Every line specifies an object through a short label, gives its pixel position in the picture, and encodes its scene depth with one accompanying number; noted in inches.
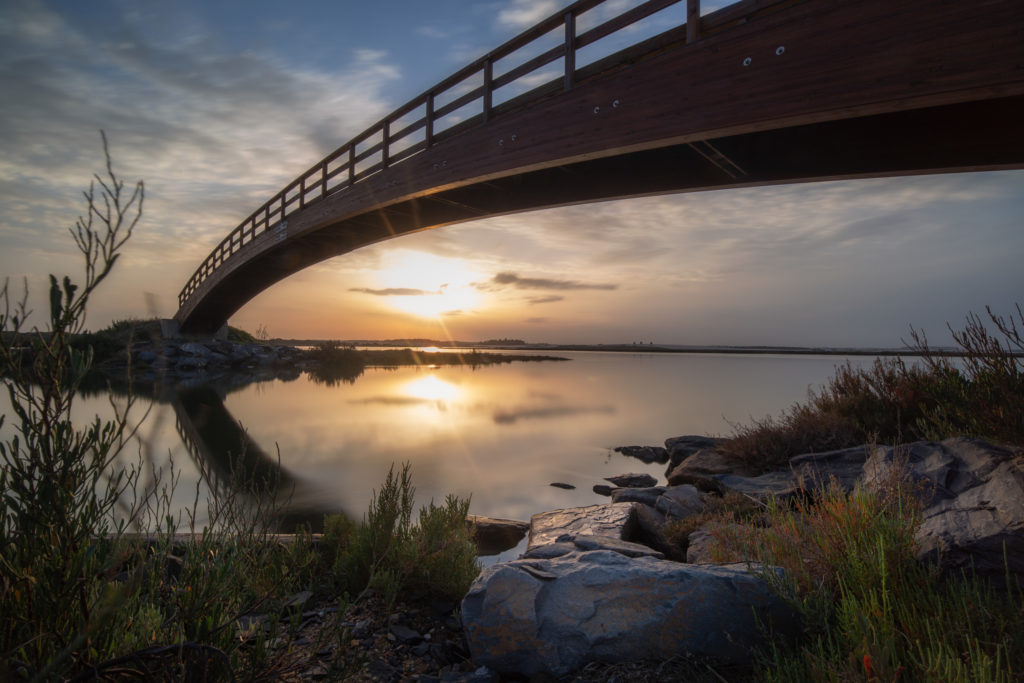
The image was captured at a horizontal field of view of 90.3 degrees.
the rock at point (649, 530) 194.5
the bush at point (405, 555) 150.0
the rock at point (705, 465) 290.5
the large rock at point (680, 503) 222.1
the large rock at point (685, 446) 388.5
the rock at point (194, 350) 1114.7
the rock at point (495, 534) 215.6
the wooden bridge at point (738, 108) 182.1
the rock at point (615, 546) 143.9
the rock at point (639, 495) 249.3
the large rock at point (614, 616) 106.2
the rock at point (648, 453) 418.0
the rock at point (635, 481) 328.8
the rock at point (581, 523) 189.9
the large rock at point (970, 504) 118.9
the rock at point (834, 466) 218.4
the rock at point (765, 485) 218.7
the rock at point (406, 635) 126.6
